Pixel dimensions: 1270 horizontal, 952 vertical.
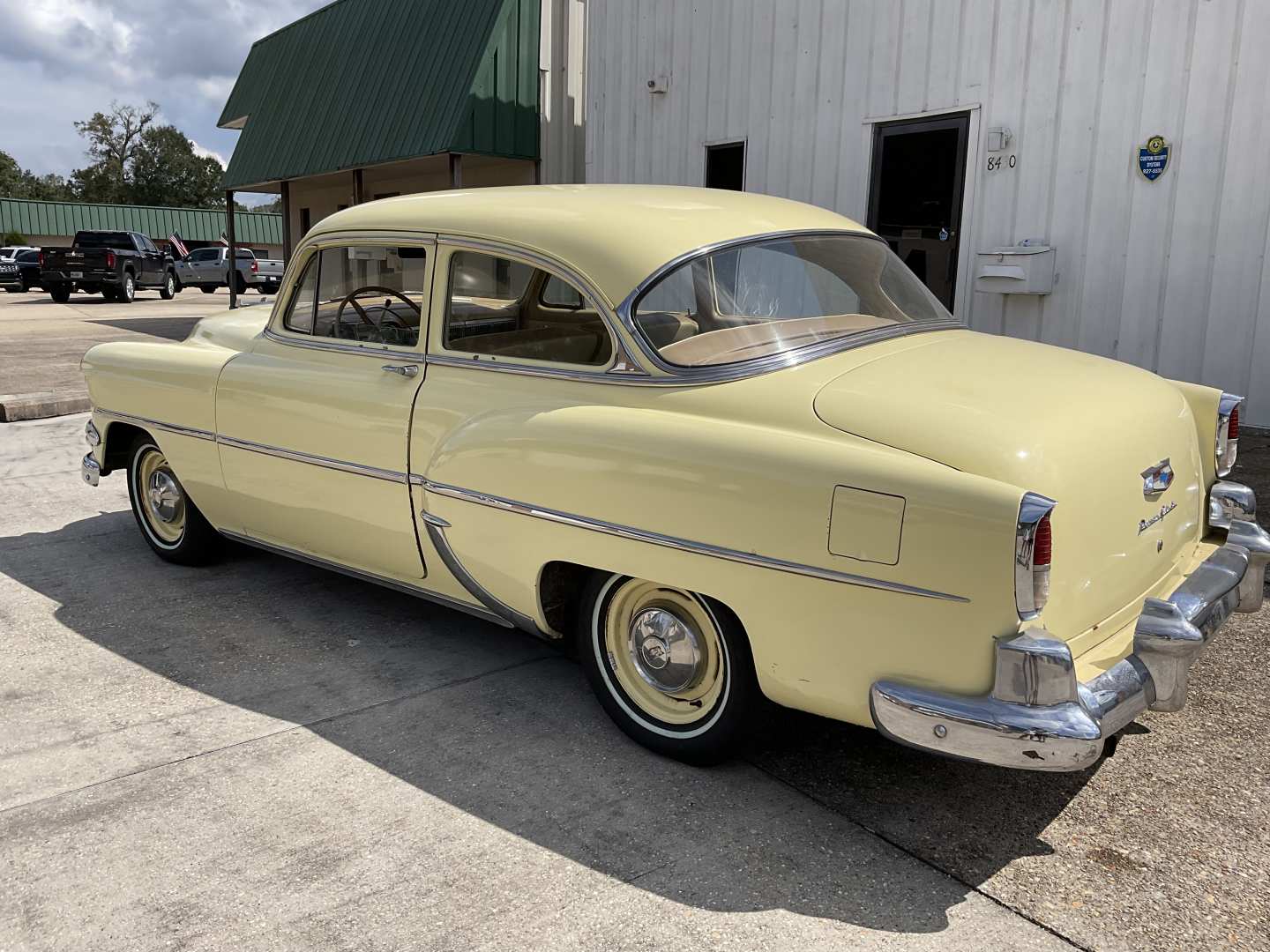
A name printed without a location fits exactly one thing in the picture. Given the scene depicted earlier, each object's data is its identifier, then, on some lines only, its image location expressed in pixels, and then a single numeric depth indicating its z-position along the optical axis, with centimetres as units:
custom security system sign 739
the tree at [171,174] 8394
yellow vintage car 259
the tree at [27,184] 8494
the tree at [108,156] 8450
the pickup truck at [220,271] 3588
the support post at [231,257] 2055
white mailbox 799
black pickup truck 2848
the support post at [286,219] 2100
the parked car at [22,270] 3469
